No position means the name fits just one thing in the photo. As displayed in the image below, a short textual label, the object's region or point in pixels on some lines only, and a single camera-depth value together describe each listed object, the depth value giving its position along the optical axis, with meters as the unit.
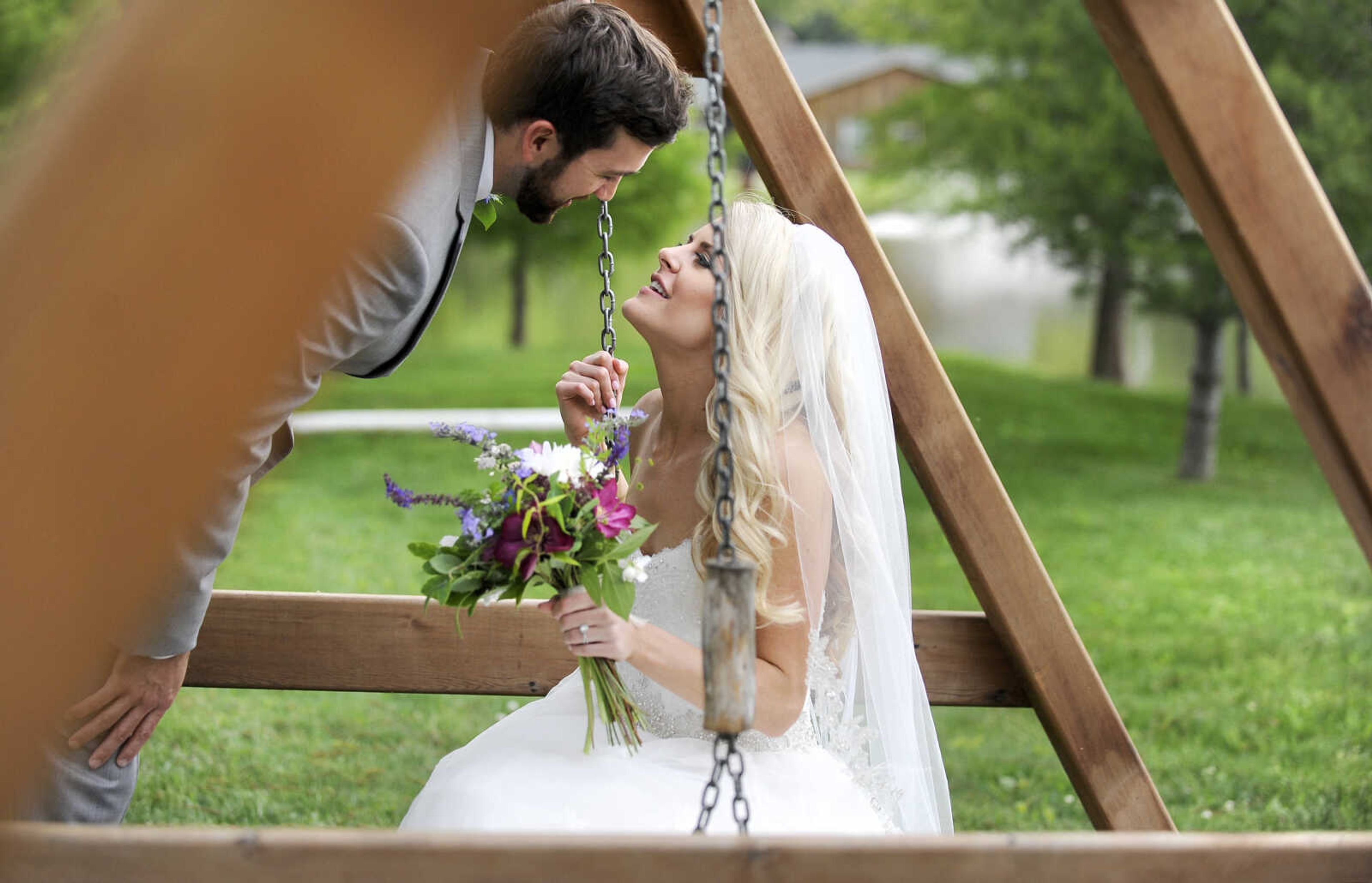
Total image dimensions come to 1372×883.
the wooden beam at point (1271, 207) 2.56
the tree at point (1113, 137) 9.84
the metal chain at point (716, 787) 2.03
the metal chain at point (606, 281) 3.16
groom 2.58
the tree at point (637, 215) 15.91
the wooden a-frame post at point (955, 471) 3.33
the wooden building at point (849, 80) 39.72
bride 2.66
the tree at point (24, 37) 11.98
